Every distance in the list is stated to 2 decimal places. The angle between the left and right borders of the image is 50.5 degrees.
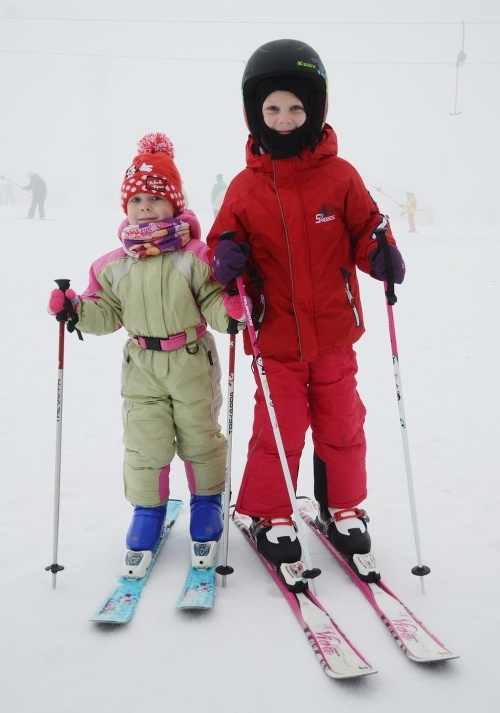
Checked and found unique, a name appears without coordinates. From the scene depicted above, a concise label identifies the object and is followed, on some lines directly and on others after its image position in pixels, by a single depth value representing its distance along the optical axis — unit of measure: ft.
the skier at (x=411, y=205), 62.82
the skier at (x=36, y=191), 57.16
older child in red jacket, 7.65
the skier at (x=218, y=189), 56.11
